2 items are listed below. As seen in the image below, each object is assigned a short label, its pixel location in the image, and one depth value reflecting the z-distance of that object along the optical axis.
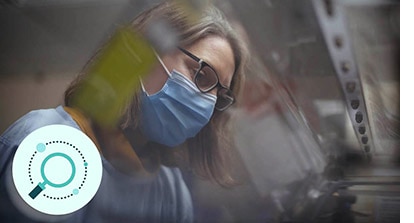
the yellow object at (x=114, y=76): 1.81
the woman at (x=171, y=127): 1.77
